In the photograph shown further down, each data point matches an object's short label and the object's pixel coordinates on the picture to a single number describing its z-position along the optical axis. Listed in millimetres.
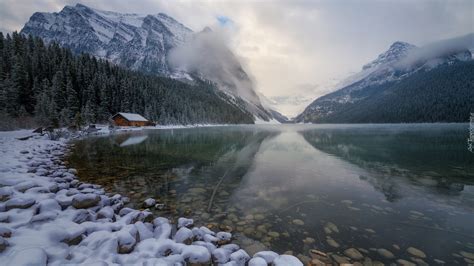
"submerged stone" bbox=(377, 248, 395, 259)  6734
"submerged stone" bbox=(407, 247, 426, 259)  6820
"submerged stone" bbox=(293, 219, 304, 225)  8805
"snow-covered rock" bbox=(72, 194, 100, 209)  8273
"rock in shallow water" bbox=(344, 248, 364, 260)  6643
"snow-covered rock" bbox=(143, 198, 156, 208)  10002
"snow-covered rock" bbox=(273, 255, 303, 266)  5586
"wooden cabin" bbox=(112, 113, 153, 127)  83688
